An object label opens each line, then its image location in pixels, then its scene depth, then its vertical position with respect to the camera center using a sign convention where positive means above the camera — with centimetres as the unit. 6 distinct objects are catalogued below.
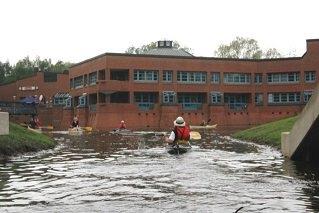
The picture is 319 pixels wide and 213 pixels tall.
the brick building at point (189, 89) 7606 +364
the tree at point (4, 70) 13211 +1174
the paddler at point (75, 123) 5118 -86
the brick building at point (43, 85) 10625 +610
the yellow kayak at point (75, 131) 4816 -149
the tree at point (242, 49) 11700 +1384
